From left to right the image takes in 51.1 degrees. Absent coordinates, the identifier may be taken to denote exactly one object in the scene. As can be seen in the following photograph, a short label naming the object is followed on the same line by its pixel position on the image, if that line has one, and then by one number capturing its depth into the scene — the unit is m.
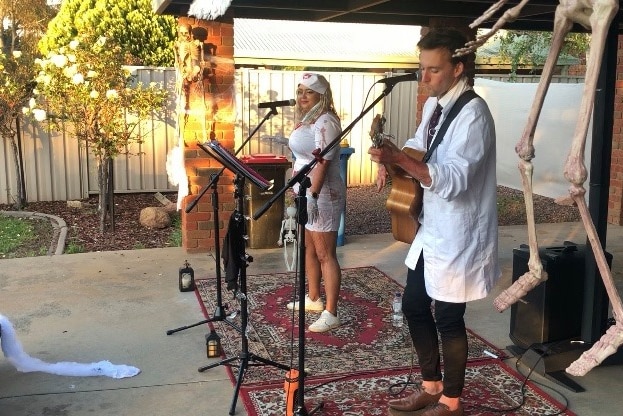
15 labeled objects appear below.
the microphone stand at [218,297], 4.34
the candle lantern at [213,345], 4.08
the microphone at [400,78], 2.99
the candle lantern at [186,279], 5.43
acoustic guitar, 3.06
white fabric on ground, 3.77
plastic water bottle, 4.75
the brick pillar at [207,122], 6.45
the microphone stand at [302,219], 3.01
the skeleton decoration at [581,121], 1.83
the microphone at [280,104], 4.45
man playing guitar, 2.77
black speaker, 3.94
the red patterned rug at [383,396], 3.46
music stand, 3.53
